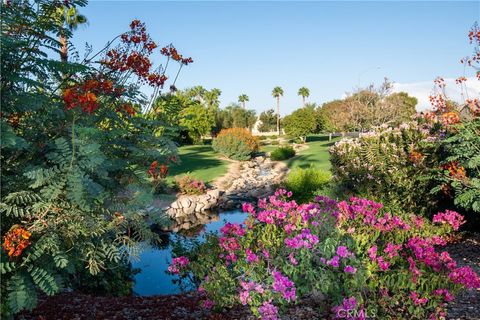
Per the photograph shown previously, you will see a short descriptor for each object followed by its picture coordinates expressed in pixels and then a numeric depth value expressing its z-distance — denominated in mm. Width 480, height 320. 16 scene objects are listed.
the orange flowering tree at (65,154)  3670
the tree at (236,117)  59031
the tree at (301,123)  44719
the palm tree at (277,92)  84125
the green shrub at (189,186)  18984
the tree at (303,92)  83438
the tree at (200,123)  44209
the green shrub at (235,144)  32656
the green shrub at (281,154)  32812
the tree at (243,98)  87750
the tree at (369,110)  36438
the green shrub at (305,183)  15203
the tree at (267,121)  81188
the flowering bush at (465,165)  7977
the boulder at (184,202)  17359
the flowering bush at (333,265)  4938
